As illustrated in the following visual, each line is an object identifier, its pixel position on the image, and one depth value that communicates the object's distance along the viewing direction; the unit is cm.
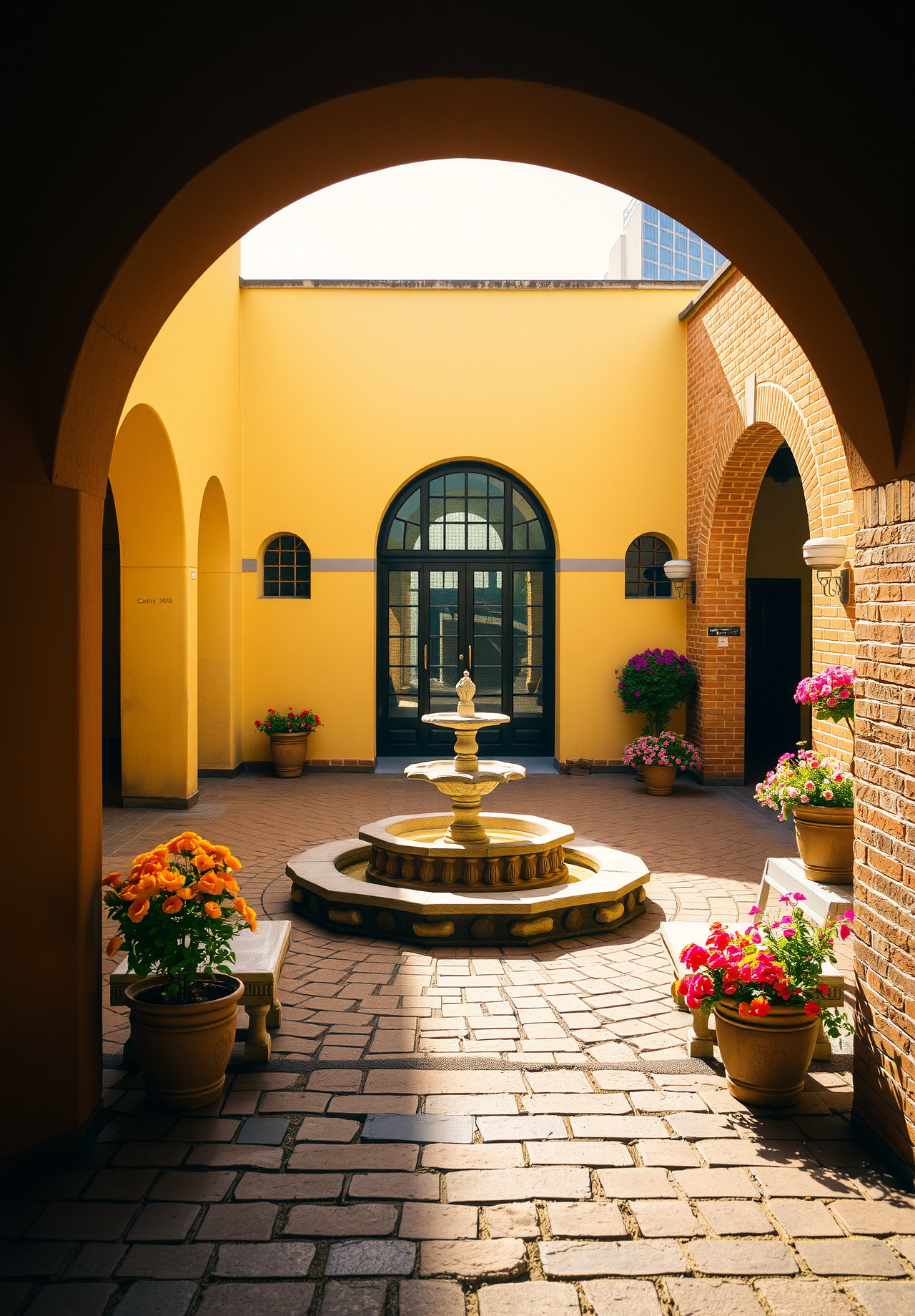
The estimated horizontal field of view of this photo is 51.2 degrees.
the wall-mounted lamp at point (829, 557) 690
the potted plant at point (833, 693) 578
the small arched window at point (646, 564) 1238
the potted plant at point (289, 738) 1169
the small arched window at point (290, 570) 1241
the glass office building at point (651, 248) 7944
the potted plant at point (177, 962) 360
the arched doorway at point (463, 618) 1268
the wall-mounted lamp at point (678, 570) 1155
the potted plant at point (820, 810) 529
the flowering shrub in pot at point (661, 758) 1063
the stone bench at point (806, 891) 466
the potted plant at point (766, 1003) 363
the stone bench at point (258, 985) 402
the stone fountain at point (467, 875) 573
